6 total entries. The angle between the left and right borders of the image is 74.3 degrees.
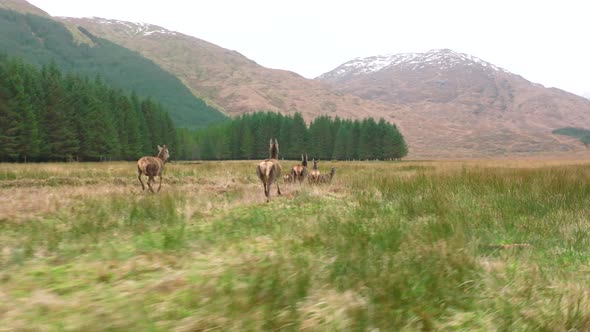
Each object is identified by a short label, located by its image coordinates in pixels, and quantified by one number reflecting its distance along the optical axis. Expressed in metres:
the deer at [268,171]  12.08
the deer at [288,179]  19.32
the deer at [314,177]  18.11
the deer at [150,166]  14.67
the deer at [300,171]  17.25
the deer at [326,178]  18.88
